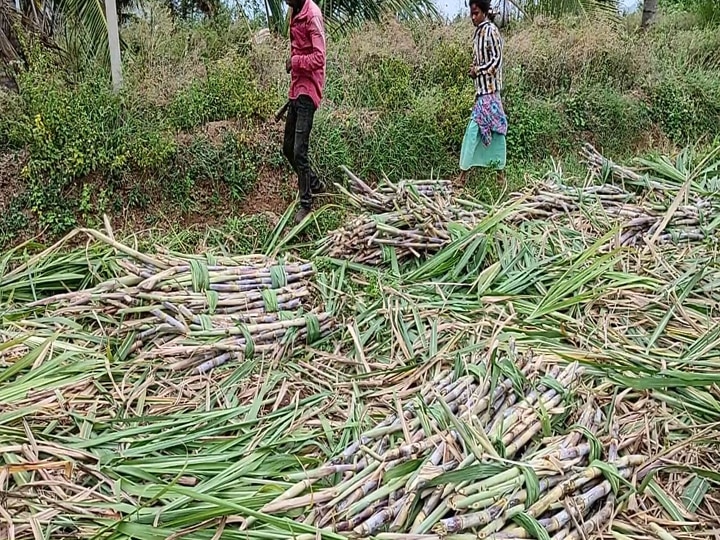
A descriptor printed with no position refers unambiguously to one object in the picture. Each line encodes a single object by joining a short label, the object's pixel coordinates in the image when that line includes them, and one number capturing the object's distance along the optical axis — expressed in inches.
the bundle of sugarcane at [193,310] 108.4
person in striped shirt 180.4
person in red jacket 163.9
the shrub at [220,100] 203.0
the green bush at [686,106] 261.7
